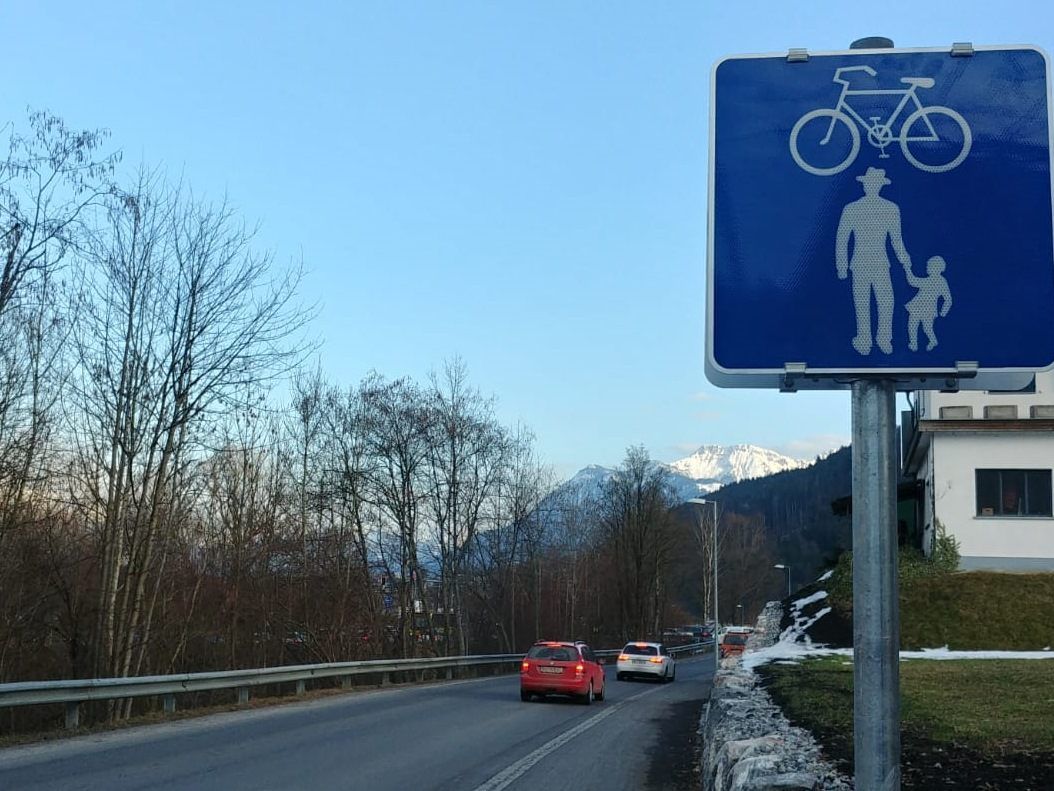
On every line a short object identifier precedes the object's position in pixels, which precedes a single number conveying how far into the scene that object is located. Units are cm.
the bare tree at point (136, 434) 2169
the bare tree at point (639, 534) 8825
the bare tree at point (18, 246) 1563
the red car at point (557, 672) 2434
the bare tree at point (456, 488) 5166
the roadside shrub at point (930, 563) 2812
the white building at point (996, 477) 2812
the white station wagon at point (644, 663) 4000
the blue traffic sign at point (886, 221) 283
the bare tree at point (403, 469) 4803
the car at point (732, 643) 5416
